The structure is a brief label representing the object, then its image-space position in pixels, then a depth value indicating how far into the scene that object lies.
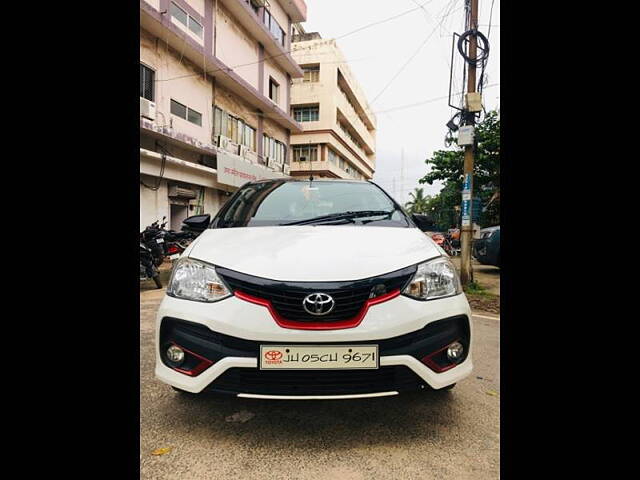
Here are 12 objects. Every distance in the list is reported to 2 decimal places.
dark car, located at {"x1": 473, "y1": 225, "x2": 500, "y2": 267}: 6.80
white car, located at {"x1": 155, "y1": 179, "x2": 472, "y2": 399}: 1.40
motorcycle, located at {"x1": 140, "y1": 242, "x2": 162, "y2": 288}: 5.86
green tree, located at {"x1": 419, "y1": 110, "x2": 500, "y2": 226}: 13.86
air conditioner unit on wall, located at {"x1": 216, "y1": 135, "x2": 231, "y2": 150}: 12.55
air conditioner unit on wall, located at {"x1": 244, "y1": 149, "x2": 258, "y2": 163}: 14.45
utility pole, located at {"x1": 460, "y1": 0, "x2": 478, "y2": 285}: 5.94
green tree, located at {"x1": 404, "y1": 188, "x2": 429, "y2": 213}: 44.59
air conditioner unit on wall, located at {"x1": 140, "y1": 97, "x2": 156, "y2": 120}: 8.99
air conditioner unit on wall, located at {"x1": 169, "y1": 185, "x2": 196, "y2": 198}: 10.55
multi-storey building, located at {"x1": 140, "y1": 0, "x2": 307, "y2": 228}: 9.84
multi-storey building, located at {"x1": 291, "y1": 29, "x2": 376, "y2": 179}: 26.64
